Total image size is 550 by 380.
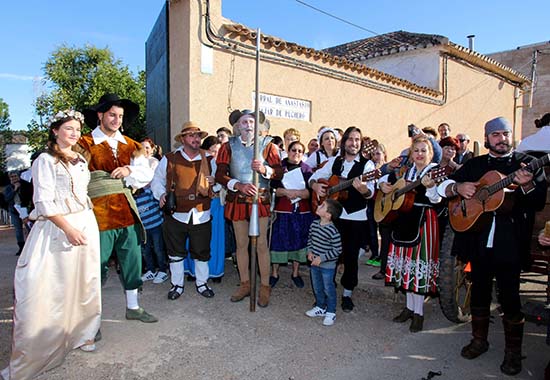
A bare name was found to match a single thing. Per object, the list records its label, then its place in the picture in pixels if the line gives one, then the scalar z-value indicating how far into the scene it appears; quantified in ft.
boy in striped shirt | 12.48
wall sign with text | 23.45
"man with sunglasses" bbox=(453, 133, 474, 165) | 17.78
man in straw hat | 14.08
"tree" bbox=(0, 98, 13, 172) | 74.38
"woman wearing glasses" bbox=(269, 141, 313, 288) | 15.14
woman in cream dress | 9.18
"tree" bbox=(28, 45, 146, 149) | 49.70
